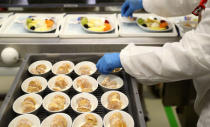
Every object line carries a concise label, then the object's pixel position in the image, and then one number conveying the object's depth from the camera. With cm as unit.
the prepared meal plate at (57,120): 113
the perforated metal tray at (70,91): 113
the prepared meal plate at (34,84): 133
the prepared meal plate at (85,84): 137
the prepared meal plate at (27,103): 121
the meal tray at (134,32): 174
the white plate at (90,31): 175
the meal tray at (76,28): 172
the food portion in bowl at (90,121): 114
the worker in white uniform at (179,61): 107
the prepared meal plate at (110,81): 139
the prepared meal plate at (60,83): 136
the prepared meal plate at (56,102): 123
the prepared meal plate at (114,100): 126
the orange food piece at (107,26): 179
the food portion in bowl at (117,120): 114
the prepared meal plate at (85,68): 148
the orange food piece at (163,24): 183
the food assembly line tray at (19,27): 170
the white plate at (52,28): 174
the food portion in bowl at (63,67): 147
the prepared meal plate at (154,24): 179
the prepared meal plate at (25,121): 112
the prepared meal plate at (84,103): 124
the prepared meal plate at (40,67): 146
